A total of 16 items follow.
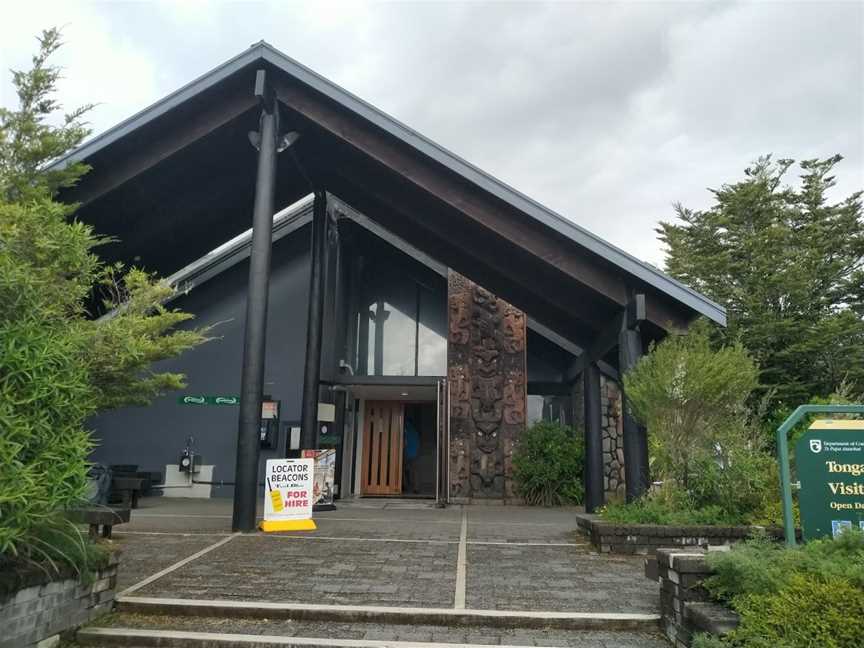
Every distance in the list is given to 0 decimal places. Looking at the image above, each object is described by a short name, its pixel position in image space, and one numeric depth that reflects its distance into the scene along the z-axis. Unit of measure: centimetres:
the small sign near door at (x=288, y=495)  843
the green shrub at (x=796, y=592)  305
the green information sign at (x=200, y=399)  1432
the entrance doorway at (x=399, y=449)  1539
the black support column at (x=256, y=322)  823
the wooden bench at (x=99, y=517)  585
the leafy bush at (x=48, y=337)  342
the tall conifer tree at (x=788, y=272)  1736
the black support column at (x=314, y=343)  1141
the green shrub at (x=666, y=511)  682
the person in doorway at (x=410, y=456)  1648
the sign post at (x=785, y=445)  454
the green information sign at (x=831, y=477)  429
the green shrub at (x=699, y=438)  677
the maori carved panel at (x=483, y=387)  1356
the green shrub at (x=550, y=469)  1298
